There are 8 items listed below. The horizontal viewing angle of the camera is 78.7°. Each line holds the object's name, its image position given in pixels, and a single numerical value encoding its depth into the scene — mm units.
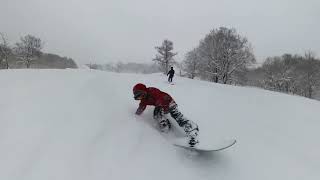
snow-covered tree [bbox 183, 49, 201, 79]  33504
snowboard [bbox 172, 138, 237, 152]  4839
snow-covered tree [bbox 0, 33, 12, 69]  33590
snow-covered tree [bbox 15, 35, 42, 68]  36342
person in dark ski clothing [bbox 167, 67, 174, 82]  12944
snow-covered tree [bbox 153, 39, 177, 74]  34538
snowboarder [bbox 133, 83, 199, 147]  5119
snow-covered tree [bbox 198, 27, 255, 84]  28414
